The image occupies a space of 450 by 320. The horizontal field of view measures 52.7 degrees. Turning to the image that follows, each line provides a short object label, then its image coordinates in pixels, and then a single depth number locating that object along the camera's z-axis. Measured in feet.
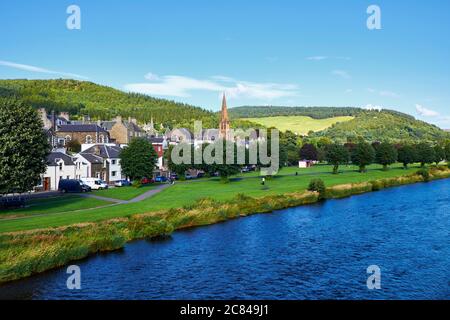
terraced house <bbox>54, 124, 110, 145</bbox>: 363.97
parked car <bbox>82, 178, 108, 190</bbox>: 259.19
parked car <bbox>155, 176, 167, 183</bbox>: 312.01
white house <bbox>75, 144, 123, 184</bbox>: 282.36
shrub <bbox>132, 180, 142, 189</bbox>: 260.01
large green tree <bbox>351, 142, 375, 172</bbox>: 400.88
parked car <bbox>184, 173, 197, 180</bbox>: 344.04
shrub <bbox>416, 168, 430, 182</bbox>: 351.67
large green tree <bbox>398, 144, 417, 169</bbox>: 451.12
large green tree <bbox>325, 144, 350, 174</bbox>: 382.63
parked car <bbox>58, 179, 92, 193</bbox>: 238.07
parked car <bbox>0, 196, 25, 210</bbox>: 172.45
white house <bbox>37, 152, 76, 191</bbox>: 254.88
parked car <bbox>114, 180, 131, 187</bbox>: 277.11
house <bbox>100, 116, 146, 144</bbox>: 407.85
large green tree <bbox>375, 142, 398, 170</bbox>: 424.46
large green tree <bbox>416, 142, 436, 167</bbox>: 453.58
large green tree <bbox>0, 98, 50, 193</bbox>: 156.35
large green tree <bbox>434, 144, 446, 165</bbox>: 475.68
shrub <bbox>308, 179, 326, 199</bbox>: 244.22
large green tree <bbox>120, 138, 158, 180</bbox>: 261.65
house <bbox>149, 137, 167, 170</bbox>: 387.75
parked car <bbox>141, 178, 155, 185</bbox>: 297.12
